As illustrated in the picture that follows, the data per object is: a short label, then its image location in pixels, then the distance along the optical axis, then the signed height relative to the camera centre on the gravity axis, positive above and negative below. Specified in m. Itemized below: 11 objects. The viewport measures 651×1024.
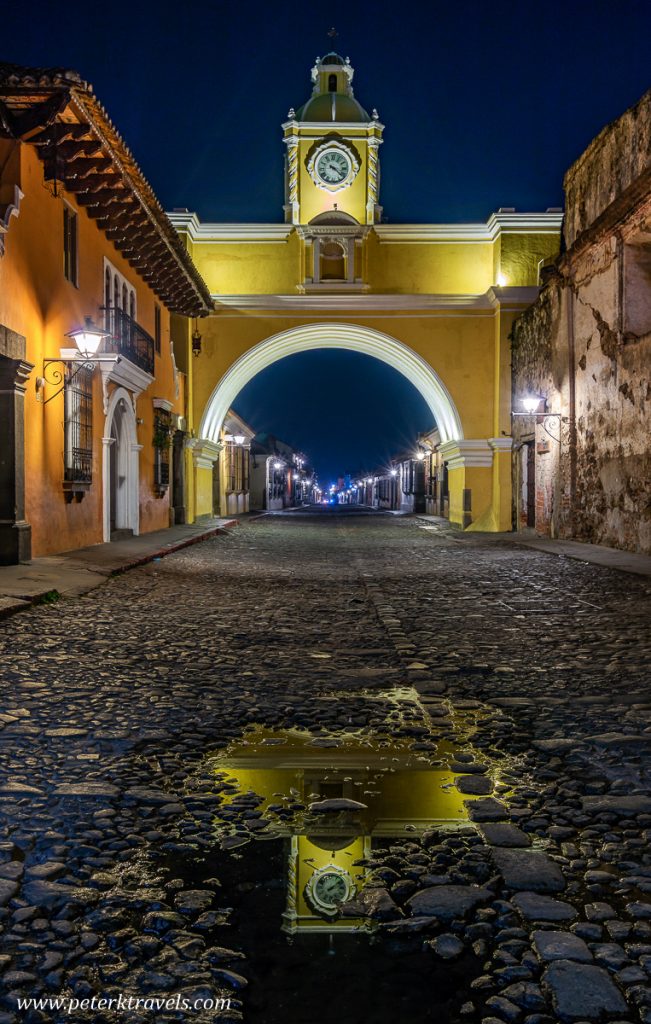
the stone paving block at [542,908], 2.13 -1.14
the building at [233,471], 34.00 +0.49
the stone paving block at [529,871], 2.30 -1.14
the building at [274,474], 51.44 +0.62
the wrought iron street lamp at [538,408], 18.52 +1.71
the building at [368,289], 26.03 +6.34
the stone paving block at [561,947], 1.93 -1.13
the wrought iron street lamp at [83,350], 11.90 +1.94
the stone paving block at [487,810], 2.82 -1.16
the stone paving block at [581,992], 1.73 -1.12
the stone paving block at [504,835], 2.61 -1.15
